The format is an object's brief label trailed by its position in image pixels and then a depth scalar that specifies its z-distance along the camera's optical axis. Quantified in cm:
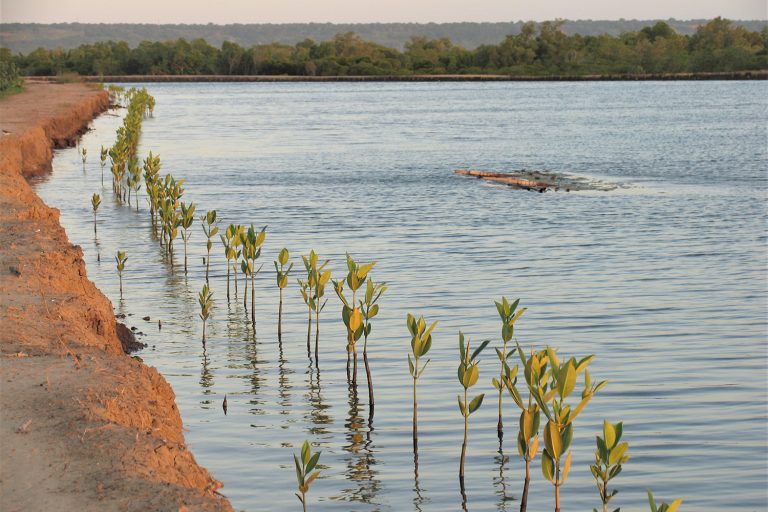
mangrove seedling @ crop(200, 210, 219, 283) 1718
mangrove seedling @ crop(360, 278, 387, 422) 1072
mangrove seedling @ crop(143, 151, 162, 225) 2320
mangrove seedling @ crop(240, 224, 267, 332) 1478
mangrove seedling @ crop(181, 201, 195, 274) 1894
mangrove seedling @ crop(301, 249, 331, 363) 1246
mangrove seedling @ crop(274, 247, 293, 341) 1392
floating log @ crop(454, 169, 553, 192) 3353
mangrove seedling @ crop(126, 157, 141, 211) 2833
